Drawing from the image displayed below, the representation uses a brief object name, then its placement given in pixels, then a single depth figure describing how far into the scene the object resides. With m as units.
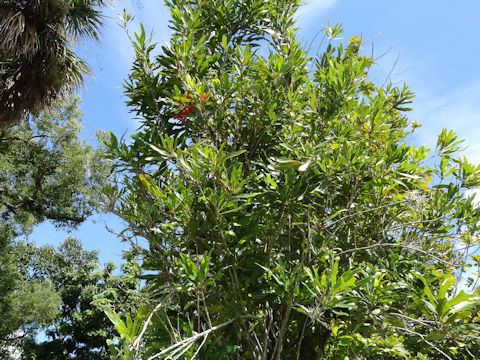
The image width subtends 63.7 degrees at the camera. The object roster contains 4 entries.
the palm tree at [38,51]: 6.21
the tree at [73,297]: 16.16
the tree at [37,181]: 10.70
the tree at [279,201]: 2.11
